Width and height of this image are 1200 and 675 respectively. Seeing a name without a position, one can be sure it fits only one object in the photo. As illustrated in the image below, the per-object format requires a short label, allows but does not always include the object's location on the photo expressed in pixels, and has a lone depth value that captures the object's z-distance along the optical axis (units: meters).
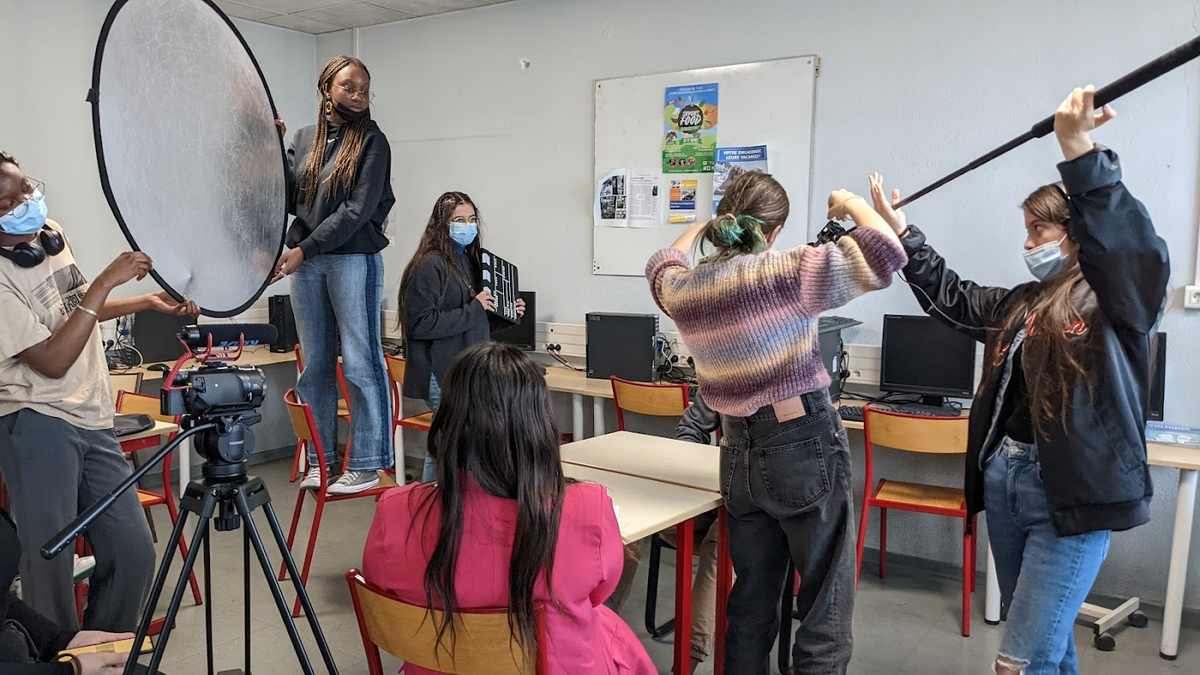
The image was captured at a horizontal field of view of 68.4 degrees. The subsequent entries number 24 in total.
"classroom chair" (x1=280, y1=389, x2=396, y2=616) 2.85
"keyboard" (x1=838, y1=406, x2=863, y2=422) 3.55
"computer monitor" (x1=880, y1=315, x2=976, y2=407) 3.59
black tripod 1.44
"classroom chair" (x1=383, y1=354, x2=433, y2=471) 4.37
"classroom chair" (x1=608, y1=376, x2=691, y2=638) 3.74
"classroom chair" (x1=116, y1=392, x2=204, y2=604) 3.28
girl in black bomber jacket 1.67
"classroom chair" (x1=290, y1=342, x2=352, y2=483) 4.53
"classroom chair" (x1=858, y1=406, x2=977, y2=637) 3.15
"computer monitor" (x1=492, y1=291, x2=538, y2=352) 4.94
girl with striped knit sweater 1.93
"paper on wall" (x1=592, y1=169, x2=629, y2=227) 4.59
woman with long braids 2.38
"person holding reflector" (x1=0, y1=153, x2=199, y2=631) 2.09
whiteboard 4.04
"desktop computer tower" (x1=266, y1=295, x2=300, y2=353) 5.36
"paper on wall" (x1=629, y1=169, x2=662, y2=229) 4.47
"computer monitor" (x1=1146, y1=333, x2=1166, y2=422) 3.18
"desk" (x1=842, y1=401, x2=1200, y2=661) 2.93
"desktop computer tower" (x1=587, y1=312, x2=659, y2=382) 4.29
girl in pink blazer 1.47
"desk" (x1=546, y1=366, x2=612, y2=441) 4.23
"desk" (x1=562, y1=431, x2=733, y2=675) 2.42
